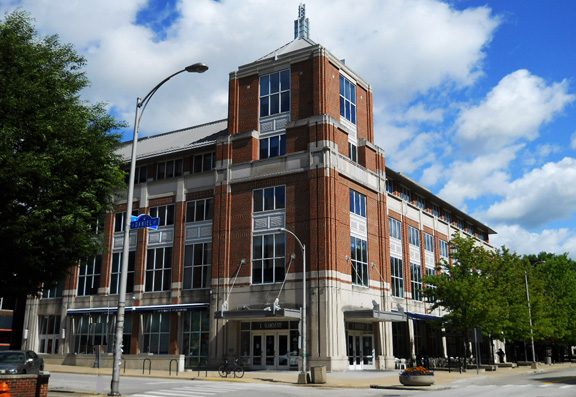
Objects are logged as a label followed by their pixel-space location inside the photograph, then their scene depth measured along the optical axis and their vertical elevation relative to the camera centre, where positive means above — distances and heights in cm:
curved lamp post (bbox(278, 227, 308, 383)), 2885 -91
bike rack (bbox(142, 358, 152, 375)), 3691 -167
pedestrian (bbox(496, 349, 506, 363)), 5987 -176
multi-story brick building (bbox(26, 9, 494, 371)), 4050 +724
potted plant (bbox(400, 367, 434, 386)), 2672 -182
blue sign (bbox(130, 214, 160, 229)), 1966 +395
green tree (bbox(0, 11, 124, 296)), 1862 +591
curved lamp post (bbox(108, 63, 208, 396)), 1855 +321
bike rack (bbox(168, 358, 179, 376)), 3540 -186
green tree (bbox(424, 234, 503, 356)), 4309 +349
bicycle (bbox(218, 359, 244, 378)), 3325 -182
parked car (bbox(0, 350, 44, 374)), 2650 -112
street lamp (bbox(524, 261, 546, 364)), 5019 +249
